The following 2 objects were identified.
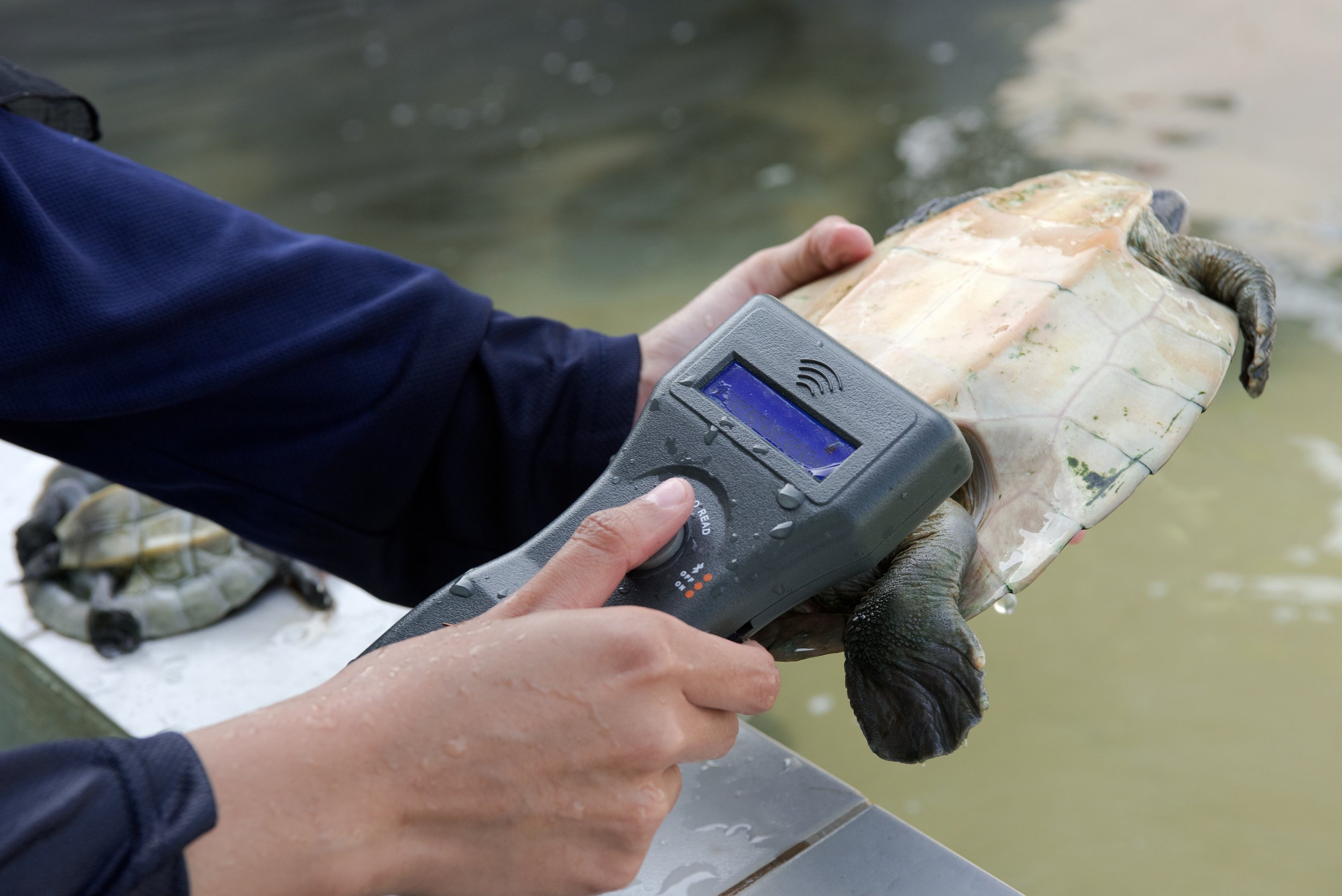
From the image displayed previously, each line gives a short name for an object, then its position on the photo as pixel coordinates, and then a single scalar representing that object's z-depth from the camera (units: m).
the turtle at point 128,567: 1.48
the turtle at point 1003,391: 1.10
